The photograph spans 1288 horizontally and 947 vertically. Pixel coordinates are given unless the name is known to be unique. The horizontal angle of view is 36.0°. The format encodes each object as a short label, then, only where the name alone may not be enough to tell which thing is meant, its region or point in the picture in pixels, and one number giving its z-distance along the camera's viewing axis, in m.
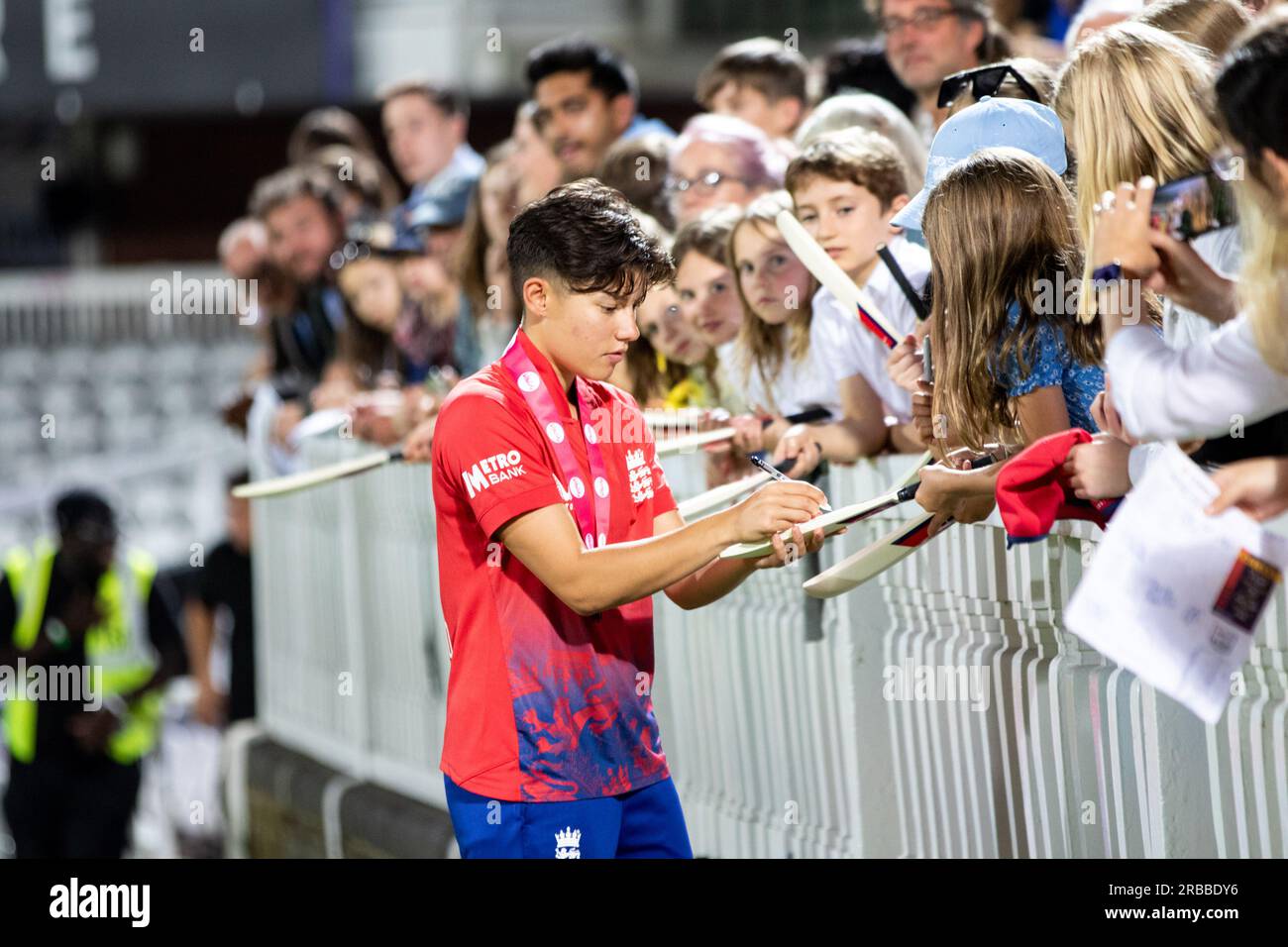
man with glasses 5.56
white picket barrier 3.41
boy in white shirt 4.62
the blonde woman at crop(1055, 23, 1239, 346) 3.40
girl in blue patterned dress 3.64
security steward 9.60
